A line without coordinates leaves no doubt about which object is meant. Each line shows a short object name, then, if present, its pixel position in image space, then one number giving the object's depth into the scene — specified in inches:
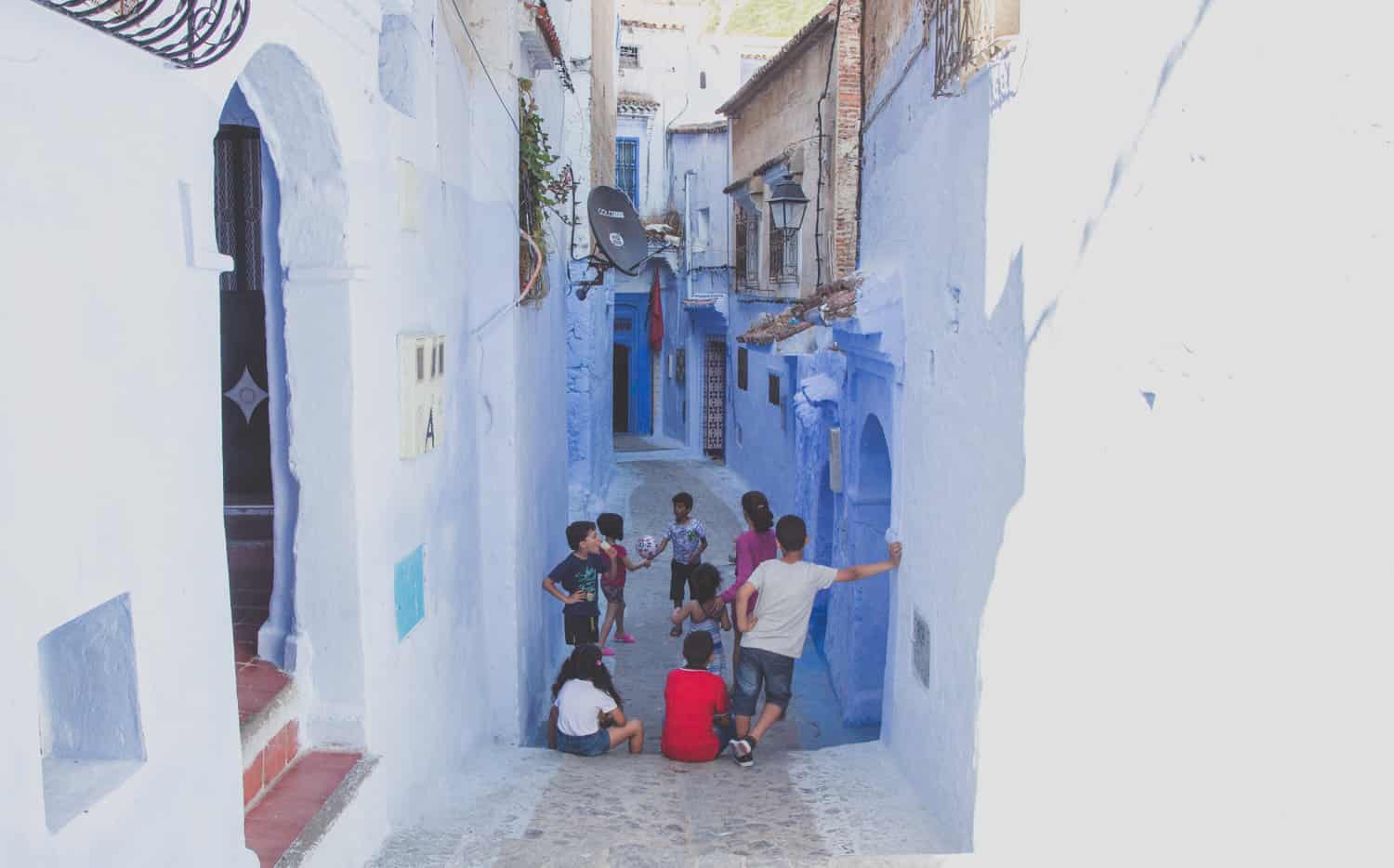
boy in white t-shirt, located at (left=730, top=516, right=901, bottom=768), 246.5
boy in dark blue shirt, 293.3
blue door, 1059.3
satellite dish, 310.3
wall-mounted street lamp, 430.6
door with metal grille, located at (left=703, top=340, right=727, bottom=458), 879.7
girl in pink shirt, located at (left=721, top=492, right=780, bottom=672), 307.3
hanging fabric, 1000.9
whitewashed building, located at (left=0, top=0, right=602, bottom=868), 93.4
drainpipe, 901.2
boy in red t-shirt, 249.6
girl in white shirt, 248.8
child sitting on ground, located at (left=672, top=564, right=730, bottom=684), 294.4
